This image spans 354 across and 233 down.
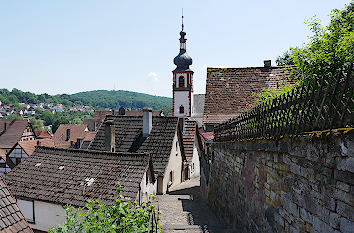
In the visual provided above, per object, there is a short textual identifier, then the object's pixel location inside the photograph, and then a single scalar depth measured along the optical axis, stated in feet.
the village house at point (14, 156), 97.86
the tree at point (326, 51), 24.53
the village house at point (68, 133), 193.26
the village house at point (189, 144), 79.92
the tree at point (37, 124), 359.76
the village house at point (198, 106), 182.23
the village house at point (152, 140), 61.05
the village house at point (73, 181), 41.86
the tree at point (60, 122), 342.03
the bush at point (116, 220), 17.42
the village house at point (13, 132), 146.72
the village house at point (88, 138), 141.28
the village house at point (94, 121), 267.72
